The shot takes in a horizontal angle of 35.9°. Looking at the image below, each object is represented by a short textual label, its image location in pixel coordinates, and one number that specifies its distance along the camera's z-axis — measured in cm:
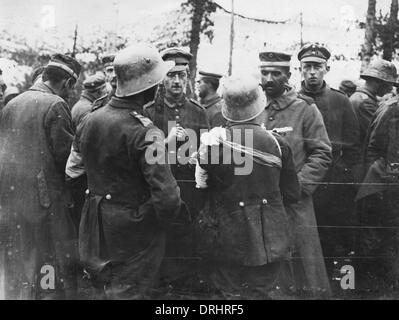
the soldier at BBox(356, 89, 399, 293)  495
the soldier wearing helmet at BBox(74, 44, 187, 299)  351
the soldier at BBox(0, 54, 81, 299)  445
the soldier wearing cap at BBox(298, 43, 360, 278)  534
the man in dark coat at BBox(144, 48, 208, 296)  459
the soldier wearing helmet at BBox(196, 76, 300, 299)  390
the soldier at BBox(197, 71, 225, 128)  725
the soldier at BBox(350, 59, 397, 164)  575
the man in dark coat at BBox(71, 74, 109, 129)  582
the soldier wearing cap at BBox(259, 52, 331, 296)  469
